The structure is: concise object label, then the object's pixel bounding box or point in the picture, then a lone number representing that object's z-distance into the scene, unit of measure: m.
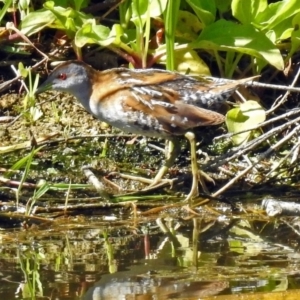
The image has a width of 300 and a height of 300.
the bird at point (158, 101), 10.59
